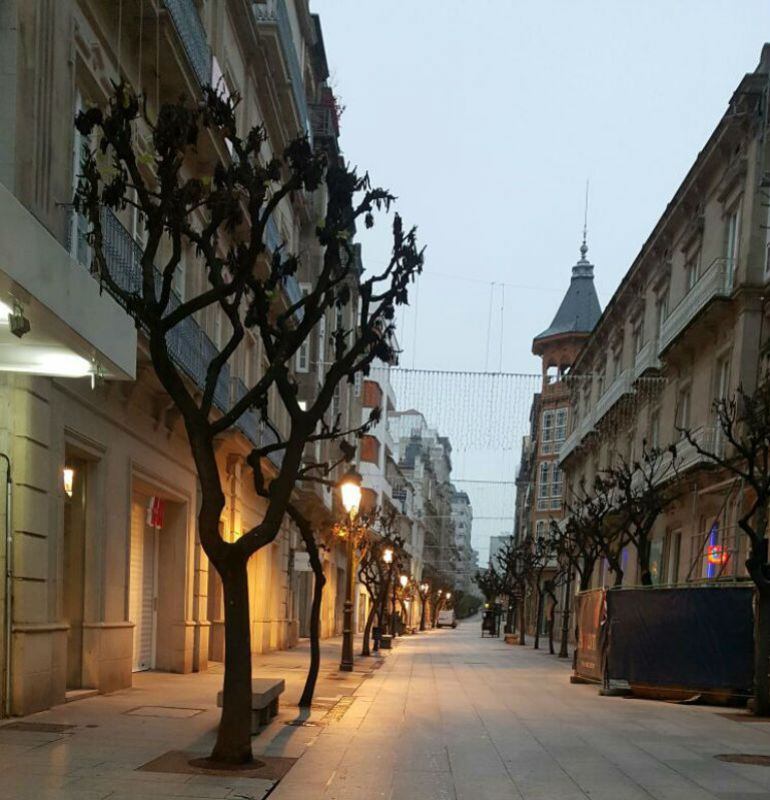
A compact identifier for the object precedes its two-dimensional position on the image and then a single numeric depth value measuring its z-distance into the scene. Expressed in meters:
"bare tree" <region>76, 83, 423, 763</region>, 8.15
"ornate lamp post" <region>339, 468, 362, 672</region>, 17.56
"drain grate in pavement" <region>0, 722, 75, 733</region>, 9.49
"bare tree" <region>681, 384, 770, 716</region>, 14.29
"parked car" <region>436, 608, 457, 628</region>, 92.31
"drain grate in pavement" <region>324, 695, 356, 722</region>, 12.27
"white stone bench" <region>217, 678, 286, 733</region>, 10.31
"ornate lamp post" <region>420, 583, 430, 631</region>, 67.62
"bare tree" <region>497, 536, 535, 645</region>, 49.90
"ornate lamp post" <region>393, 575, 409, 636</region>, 45.91
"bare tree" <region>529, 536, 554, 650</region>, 42.00
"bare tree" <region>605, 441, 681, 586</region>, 23.09
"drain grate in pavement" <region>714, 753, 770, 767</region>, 9.85
